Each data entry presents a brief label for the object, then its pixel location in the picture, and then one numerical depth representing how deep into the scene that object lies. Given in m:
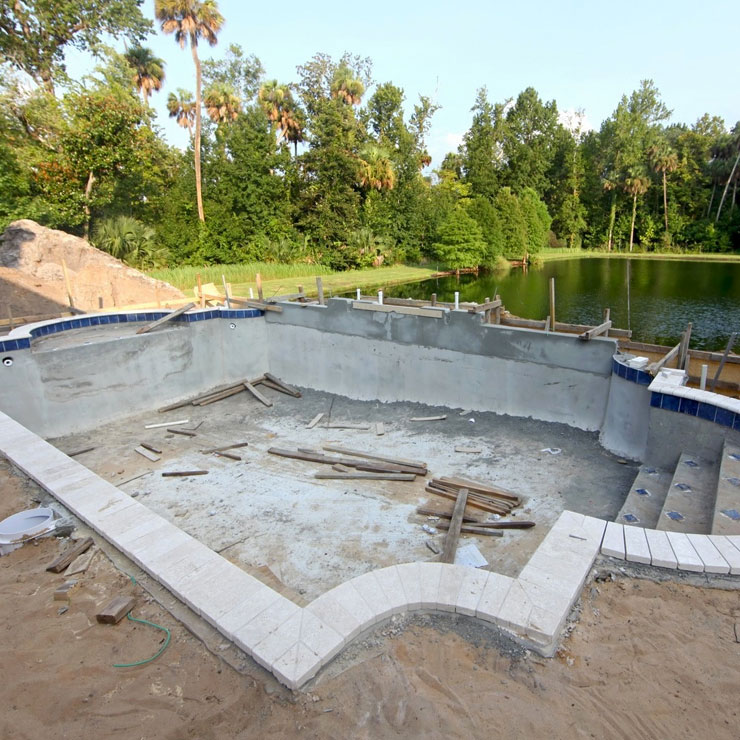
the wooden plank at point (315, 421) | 10.37
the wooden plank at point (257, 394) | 11.70
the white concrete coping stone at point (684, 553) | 3.38
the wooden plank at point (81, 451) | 8.76
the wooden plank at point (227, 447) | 8.94
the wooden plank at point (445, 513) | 5.83
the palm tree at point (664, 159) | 49.25
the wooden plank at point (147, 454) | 8.57
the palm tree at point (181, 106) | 37.34
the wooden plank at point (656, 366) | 7.36
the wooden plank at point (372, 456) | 7.79
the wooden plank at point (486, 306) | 10.11
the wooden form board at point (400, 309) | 10.53
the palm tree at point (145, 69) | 33.69
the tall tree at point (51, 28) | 25.81
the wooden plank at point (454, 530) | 4.97
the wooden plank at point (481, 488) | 6.48
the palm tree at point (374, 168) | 36.65
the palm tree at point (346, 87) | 37.88
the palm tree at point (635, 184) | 50.22
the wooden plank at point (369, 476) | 7.39
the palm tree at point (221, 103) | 36.56
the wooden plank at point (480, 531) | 5.48
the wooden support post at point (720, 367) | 7.86
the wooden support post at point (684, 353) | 8.77
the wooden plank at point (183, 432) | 9.84
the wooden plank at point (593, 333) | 8.62
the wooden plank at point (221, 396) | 11.47
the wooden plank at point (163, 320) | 11.13
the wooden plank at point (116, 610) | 3.04
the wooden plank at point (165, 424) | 10.24
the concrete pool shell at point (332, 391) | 3.03
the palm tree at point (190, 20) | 27.84
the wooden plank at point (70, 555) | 3.52
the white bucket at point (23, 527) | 3.79
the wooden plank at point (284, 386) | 12.25
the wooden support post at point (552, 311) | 10.39
